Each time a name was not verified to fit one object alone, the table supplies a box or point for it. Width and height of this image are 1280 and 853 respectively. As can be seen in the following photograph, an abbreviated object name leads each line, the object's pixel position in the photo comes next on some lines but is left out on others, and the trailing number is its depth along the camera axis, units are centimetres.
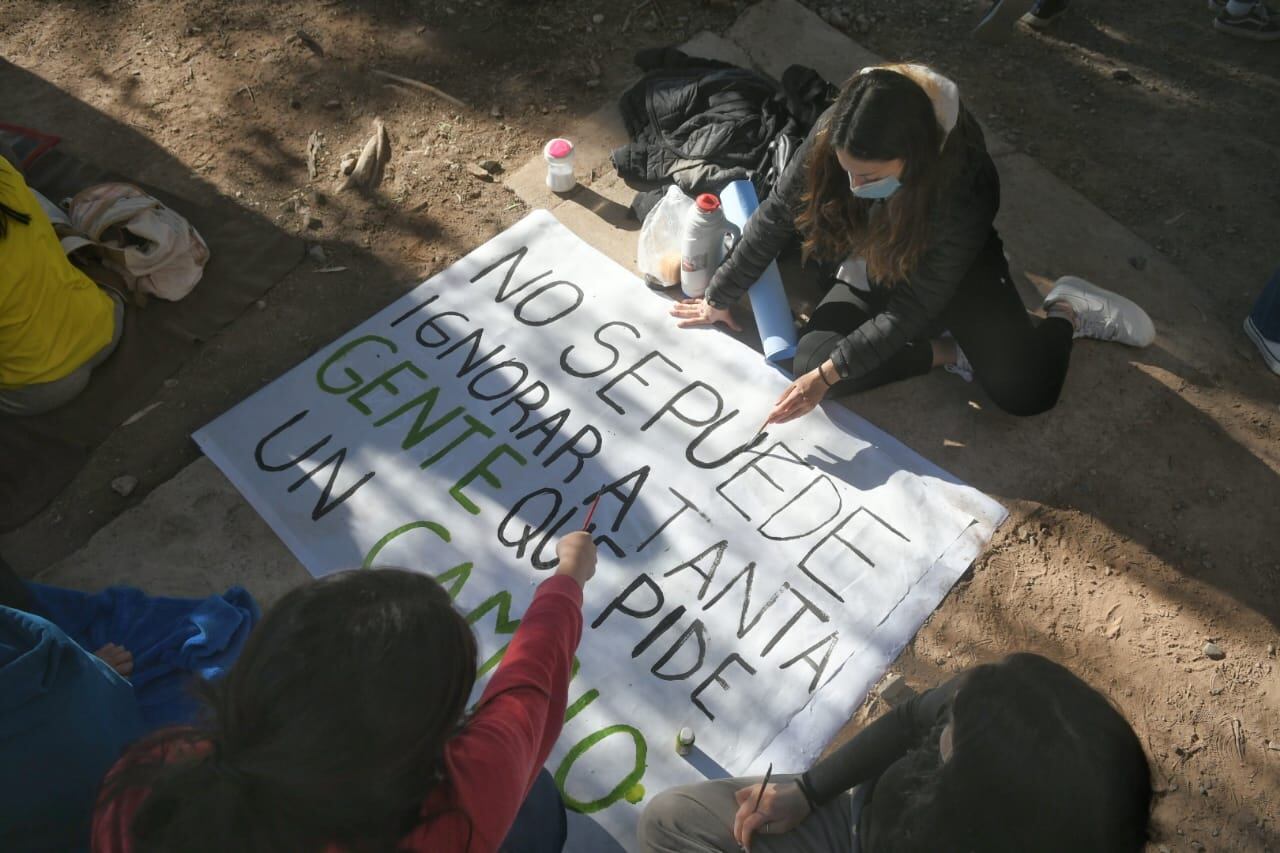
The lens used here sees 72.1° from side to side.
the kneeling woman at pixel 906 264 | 227
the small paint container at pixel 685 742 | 224
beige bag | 315
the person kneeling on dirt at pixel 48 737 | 157
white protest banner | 237
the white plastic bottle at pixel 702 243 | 300
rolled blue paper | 301
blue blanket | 215
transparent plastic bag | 320
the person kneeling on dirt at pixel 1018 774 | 118
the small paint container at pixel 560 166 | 345
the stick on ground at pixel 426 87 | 399
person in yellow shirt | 267
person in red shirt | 113
